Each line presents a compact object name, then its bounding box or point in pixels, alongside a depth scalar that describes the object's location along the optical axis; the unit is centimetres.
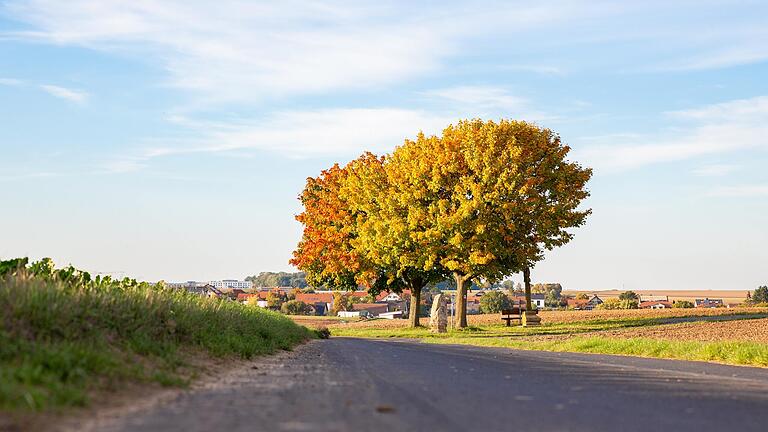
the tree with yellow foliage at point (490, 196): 4684
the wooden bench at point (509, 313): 5451
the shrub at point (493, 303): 12256
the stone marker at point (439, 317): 4862
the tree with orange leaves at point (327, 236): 5888
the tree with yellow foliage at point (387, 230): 5062
